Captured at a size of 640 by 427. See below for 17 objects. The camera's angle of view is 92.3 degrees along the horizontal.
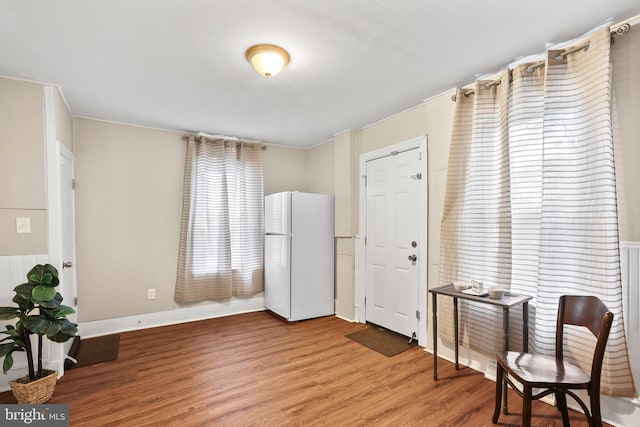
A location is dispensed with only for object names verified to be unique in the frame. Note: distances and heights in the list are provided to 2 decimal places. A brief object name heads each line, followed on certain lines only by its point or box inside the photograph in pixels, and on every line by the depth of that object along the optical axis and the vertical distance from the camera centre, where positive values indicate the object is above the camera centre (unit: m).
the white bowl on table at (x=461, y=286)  2.38 -0.58
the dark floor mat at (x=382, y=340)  3.08 -1.38
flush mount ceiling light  2.06 +1.07
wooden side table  2.01 -0.62
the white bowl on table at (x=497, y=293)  2.11 -0.57
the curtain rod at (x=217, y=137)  4.07 +1.03
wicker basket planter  2.09 -1.21
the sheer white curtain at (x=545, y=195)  1.82 +0.10
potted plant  2.09 -0.78
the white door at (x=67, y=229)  2.85 -0.15
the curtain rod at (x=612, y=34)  1.78 +1.04
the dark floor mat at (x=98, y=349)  2.89 -1.38
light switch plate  2.44 -0.08
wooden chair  1.55 -0.88
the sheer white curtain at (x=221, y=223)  4.00 -0.13
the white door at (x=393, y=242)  3.23 -0.34
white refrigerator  3.95 -0.57
